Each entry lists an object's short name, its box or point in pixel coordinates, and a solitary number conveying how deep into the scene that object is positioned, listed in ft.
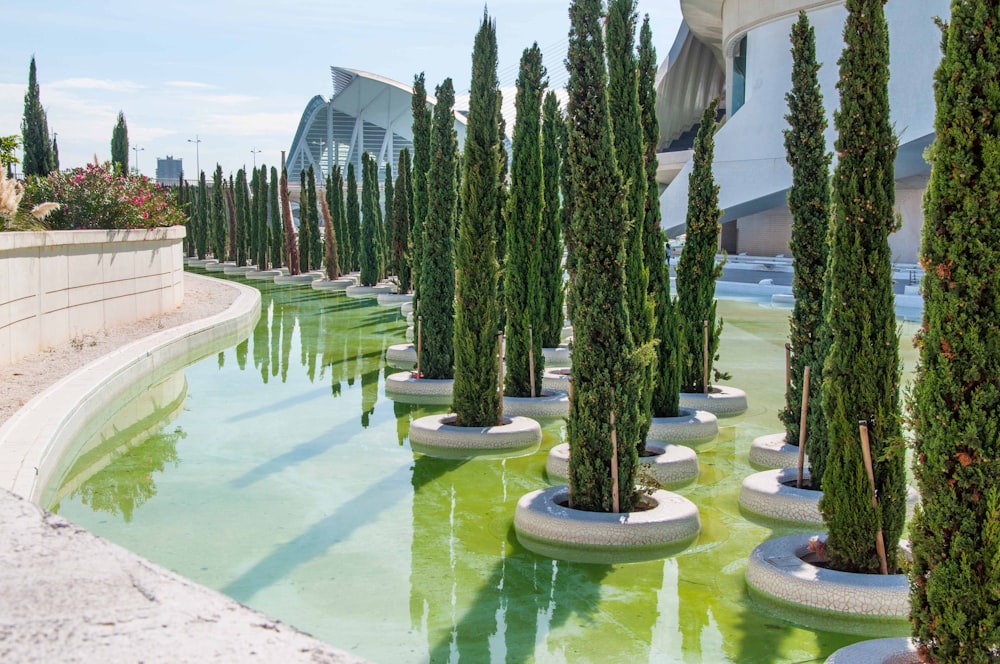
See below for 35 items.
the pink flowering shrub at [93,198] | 58.90
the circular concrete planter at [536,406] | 38.73
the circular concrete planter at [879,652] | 15.72
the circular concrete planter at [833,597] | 18.90
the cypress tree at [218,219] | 151.98
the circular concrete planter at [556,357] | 48.80
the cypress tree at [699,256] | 36.65
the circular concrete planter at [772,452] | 30.50
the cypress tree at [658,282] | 35.01
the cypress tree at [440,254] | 40.29
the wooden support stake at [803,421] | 25.90
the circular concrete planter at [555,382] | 43.04
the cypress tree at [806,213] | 29.96
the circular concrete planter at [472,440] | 33.09
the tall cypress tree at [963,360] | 13.74
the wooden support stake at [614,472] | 23.85
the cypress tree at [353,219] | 114.73
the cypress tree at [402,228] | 81.56
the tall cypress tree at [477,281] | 34.01
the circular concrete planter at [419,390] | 42.27
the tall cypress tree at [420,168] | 48.34
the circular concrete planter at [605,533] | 23.25
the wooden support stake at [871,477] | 19.54
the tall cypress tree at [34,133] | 108.99
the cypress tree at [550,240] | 43.57
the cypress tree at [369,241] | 102.37
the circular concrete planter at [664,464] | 28.96
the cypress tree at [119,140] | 148.56
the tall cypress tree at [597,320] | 23.97
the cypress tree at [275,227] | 132.36
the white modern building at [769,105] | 115.14
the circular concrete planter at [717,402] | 38.70
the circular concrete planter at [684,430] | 34.45
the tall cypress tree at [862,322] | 19.71
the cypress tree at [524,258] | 39.88
